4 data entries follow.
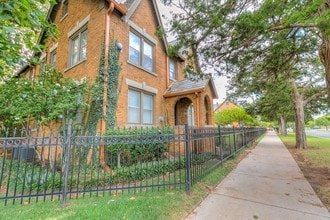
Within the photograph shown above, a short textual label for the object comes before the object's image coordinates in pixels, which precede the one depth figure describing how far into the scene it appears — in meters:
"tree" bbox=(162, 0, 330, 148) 4.54
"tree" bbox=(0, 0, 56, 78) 3.45
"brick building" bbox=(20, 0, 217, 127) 8.09
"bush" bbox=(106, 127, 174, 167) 4.27
